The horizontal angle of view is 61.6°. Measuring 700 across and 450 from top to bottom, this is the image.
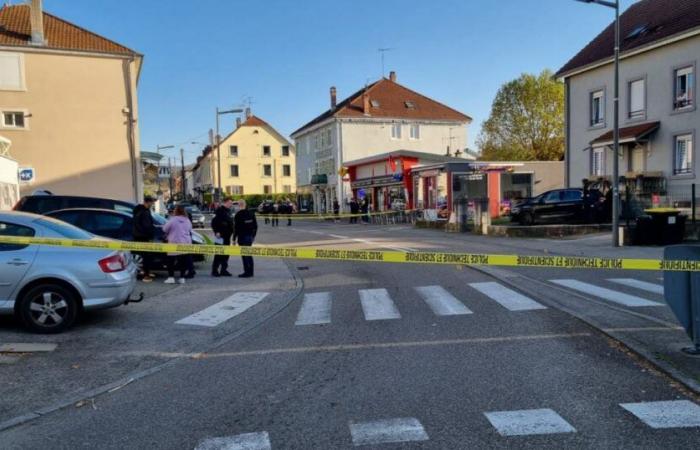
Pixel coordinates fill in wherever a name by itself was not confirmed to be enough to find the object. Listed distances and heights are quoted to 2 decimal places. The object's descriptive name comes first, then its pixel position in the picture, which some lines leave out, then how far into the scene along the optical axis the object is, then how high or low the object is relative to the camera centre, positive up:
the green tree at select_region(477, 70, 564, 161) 51.91 +5.97
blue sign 25.53 +1.14
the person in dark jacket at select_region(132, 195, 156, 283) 12.02 -0.61
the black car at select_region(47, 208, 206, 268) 12.62 -0.54
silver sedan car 7.46 -1.03
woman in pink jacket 12.05 -0.81
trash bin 17.61 -1.28
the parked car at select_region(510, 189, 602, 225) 23.67 -0.88
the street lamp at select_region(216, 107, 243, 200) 36.15 +5.20
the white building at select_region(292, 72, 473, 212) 52.44 +5.62
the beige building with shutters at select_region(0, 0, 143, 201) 28.23 +4.65
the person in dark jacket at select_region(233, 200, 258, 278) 13.41 -0.82
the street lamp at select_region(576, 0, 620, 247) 17.17 +1.03
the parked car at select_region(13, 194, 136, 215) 14.14 -0.10
